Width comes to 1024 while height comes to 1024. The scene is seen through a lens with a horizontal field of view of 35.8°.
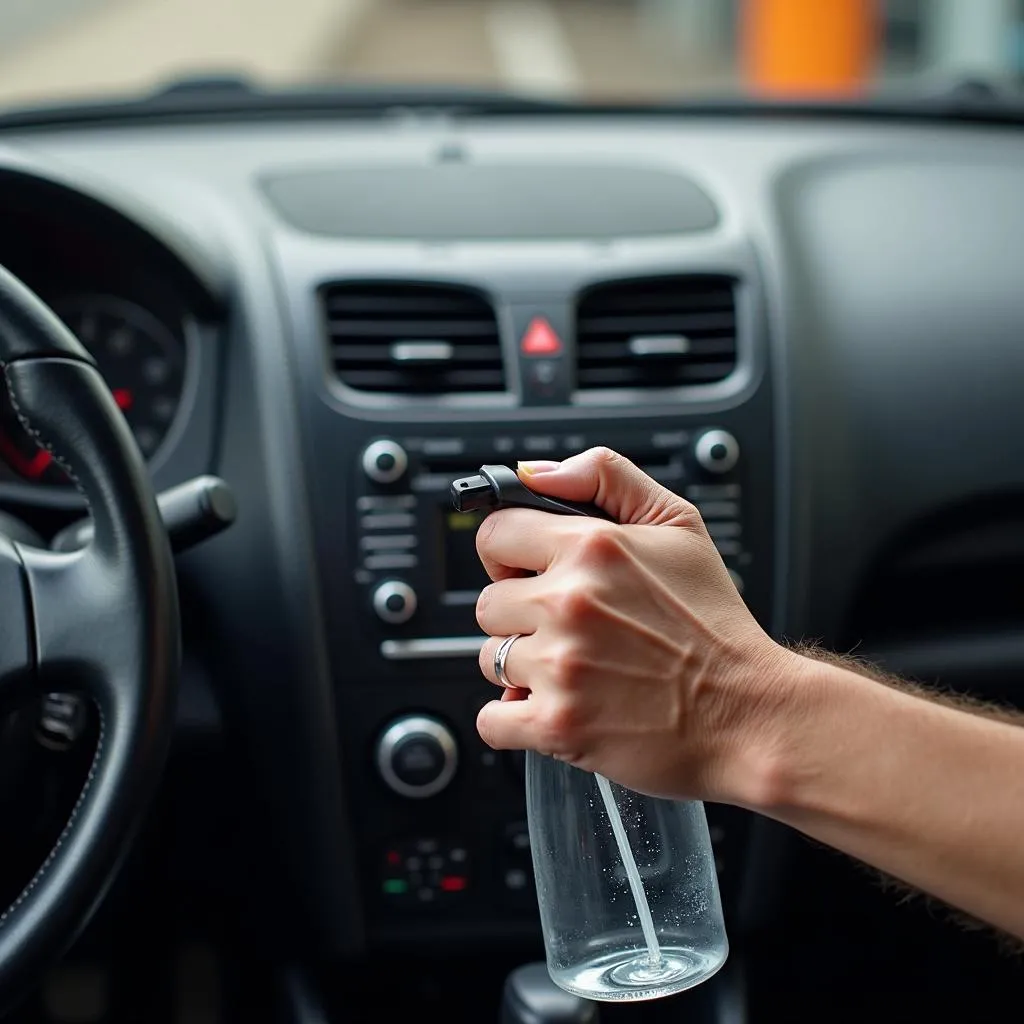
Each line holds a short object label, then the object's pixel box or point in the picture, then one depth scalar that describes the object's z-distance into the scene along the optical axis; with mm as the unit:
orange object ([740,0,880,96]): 7188
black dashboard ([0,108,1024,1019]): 1608
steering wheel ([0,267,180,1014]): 1123
